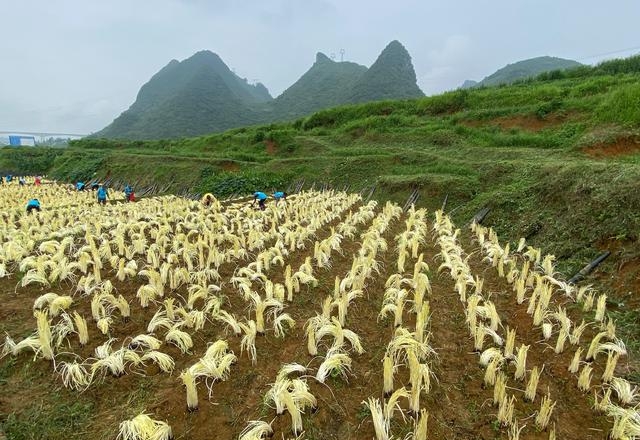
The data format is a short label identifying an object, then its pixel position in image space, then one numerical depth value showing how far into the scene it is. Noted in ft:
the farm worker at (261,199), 42.09
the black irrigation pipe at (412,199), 46.21
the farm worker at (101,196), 53.67
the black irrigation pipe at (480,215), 36.35
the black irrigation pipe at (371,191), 53.79
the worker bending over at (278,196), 48.91
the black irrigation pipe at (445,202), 42.91
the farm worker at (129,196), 59.89
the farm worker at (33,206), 43.32
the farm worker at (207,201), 45.43
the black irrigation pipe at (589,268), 22.11
